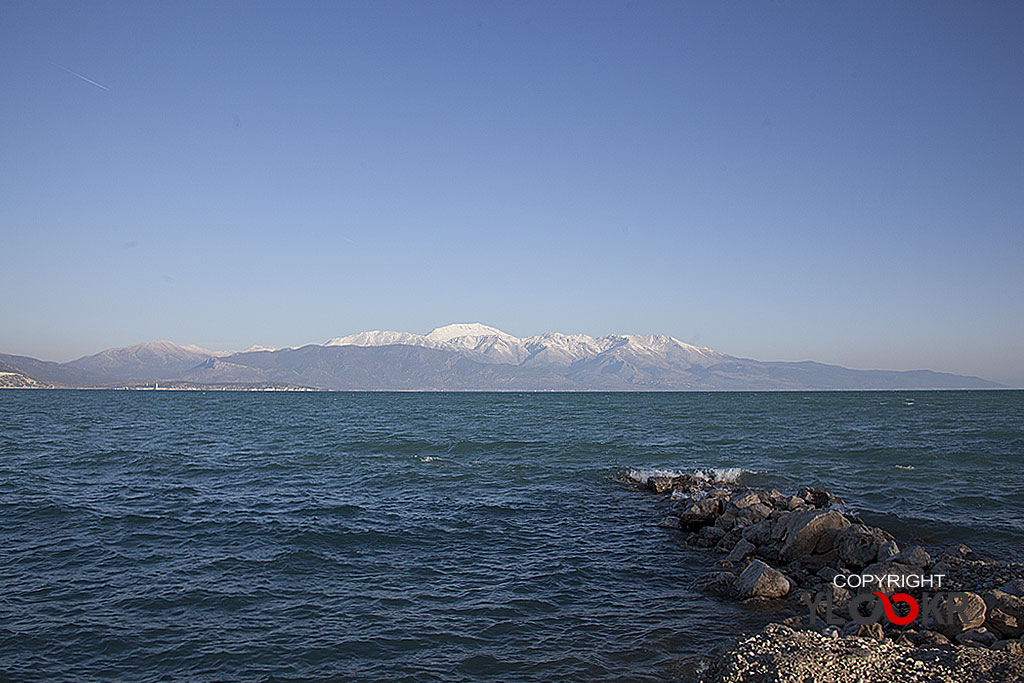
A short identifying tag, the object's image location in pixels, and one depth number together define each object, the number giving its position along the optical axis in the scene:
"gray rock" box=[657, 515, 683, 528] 20.95
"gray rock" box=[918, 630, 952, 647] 10.63
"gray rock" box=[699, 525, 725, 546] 19.17
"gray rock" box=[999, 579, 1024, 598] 11.97
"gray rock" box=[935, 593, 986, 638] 11.18
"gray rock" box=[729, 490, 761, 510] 21.14
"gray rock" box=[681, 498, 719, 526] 20.55
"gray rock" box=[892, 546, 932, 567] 14.73
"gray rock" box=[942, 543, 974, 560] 16.20
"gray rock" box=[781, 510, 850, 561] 16.81
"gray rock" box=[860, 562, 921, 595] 13.60
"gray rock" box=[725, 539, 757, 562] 17.03
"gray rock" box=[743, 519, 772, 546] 17.86
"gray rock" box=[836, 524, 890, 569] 15.70
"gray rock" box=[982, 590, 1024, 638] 11.19
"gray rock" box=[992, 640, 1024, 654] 10.03
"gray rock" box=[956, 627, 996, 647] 10.60
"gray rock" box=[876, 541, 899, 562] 15.26
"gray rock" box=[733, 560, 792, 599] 13.90
